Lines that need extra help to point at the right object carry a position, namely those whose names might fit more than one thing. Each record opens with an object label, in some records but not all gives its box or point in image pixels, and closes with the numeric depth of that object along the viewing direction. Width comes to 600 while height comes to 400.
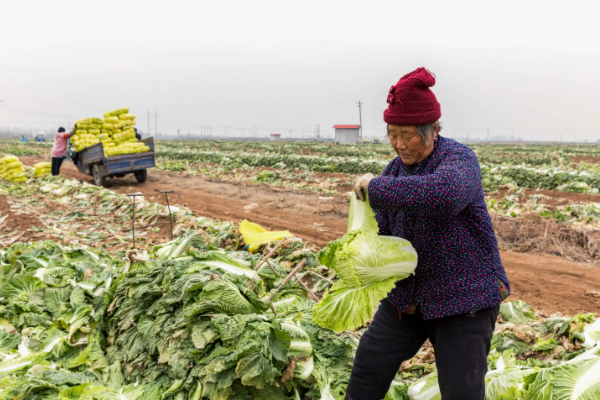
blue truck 14.33
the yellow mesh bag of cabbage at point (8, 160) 16.92
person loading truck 15.88
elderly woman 1.92
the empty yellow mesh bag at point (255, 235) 5.51
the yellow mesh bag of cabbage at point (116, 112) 14.80
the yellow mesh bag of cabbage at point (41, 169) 17.38
